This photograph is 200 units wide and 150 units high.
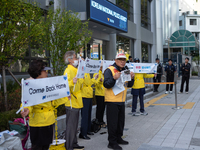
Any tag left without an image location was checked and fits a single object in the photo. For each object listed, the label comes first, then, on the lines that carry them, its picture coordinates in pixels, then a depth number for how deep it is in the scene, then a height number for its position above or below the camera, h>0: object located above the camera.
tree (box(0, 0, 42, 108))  5.80 +1.19
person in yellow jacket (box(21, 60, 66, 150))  3.45 -0.82
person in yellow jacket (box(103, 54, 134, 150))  4.92 -0.76
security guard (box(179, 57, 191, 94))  14.33 -0.30
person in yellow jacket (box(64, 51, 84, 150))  4.66 -0.85
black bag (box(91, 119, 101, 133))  6.27 -1.68
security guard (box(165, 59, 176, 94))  14.41 -0.25
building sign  12.43 +3.45
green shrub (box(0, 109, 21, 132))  5.05 -1.16
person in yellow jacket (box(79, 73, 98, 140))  5.61 -0.96
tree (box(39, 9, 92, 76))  7.72 +1.14
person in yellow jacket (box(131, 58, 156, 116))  8.05 -0.79
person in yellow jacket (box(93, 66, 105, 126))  6.58 -0.92
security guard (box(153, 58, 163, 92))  14.95 -0.59
